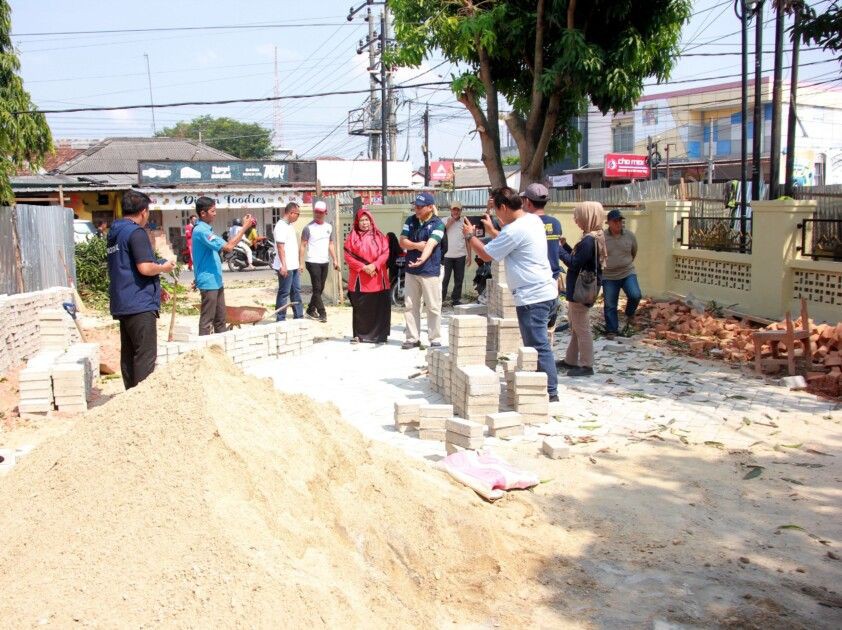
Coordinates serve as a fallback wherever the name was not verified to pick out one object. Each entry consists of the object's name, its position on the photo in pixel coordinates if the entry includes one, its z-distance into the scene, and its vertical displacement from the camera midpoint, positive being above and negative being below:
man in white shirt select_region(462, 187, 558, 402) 6.76 -0.48
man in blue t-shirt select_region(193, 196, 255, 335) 8.62 -0.48
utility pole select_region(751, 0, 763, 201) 15.94 +2.11
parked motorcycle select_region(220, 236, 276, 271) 25.50 -1.28
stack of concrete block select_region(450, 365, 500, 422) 6.32 -1.46
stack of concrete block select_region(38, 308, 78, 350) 8.79 -1.16
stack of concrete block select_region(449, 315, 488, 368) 6.89 -1.11
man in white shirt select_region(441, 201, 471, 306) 13.61 -0.72
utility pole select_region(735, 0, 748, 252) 14.97 +1.91
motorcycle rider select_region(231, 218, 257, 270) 25.01 -0.95
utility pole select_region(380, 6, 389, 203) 24.45 +3.02
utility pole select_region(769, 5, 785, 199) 14.41 +1.55
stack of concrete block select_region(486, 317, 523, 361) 8.11 -1.29
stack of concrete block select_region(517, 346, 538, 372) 6.78 -1.27
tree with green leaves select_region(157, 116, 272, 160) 79.88 +9.25
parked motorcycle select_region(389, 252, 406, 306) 14.38 -1.40
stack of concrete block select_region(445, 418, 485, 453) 5.65 -1.59
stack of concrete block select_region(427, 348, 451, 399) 7.29 -1.50
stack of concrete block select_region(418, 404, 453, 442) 6.10 -1.60
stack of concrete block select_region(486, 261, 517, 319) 9.04 -1.00
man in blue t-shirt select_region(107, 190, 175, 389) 6.37 -0.49
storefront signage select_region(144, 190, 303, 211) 34.22 +0.86
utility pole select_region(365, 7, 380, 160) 33.00 +5.64
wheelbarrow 10.31 -1.25
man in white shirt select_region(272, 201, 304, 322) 11.47 -0.61
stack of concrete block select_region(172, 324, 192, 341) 8.87 -1.25
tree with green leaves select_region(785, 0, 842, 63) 8.72 +1.90
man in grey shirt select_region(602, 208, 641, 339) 10.42 -0.80
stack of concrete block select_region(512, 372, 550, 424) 6.45 -1.52
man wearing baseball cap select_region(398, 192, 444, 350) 9.51 -0.53
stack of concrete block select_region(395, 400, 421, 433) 6.35 -1.61
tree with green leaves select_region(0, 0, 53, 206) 13.88 +1.80
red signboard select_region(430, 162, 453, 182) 51.68 +2.63
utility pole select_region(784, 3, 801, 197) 15.47 +1.61
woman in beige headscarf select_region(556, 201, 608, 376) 7.73 -0.47
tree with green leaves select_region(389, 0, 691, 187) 11.39 +2.34
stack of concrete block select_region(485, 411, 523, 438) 6.06 -1.63
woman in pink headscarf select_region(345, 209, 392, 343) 10.04 -0.83
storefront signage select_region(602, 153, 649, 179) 34.78 +1.76
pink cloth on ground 4.92 -1.63
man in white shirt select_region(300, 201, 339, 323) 12.27 -0.49
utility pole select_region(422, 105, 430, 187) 45.33 +3.98
